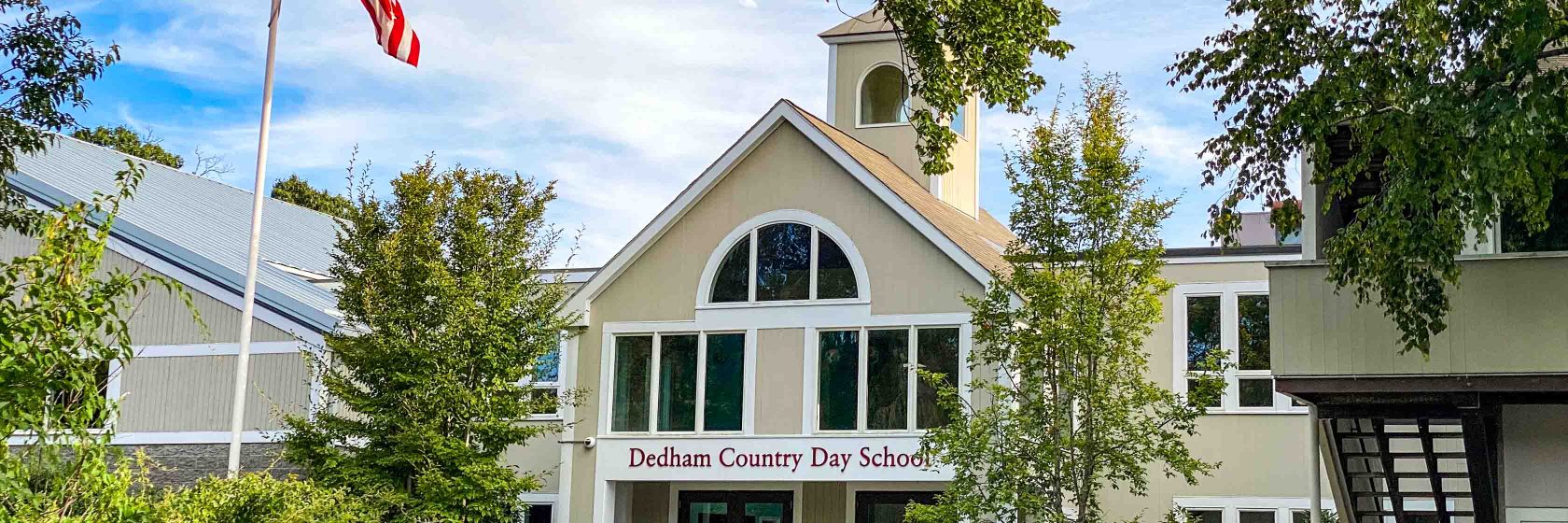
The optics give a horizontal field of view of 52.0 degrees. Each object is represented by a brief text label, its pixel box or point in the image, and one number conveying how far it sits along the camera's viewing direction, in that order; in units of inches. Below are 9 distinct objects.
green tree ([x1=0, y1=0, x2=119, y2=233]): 636.7
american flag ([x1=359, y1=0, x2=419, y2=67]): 764.6
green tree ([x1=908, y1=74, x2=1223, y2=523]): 689.6
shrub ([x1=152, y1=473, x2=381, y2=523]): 542.3
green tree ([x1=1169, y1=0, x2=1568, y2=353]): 432.1
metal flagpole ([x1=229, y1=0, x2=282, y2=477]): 751.1
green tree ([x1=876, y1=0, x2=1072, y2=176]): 539.5
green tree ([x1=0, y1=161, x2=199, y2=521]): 332.8
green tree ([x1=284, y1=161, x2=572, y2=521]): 759.7
